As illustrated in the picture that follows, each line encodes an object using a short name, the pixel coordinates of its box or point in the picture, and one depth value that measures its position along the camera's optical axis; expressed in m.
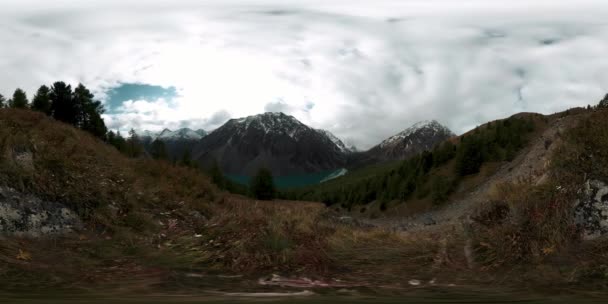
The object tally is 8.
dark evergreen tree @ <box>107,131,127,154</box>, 56.72
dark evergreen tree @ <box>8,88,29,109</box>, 48.31
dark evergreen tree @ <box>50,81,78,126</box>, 44.84
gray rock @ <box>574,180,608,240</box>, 5.70
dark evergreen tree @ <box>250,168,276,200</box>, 77.06
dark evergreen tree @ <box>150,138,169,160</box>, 76.25
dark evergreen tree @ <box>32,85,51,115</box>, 45.55
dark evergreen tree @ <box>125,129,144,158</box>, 48.72
